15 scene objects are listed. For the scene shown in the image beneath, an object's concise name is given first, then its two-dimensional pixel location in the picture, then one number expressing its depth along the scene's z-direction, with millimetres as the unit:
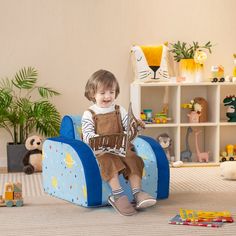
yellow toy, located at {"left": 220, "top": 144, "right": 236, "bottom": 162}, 7030
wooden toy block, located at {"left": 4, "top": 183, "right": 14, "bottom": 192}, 4754
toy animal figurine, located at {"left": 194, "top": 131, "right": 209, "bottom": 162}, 6960
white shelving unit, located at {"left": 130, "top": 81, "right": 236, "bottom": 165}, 6814
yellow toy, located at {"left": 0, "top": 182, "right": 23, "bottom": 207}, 4766
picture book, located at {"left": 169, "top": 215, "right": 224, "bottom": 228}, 4132
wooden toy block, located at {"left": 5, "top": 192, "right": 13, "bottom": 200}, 4786
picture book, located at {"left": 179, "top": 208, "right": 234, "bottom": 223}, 4239
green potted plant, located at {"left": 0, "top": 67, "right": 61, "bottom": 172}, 6452
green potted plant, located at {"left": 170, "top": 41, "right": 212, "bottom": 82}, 6889
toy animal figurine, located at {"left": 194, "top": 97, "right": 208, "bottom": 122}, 7007
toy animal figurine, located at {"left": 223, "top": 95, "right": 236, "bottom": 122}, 6995
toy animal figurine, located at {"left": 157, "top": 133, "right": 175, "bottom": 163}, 6929
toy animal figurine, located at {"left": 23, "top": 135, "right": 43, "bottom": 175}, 6412
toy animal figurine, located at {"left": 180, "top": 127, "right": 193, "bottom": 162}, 7020
